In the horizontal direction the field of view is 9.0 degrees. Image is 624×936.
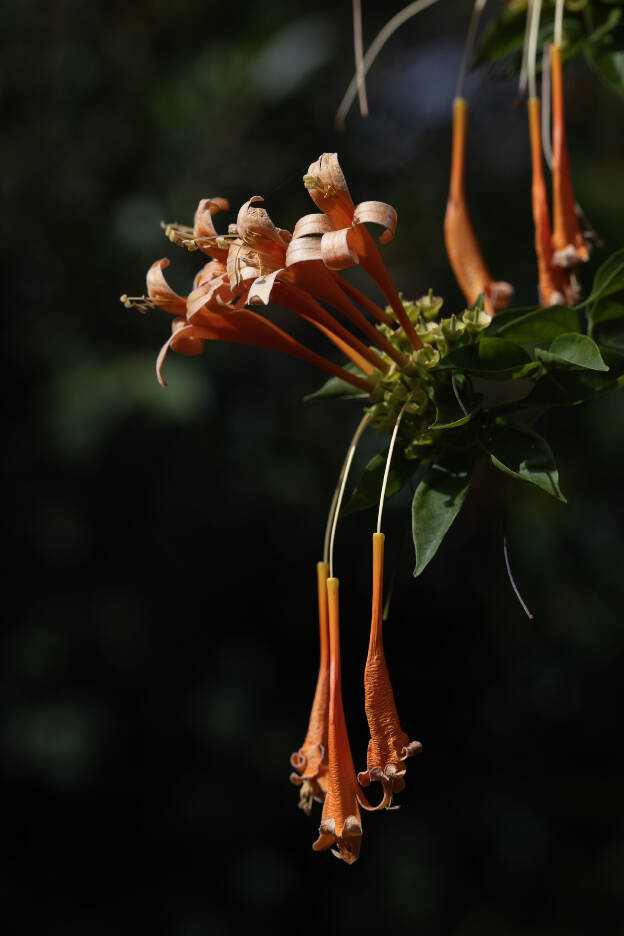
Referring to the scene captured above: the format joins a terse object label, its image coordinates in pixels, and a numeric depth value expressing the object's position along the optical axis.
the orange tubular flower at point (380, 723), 0.99
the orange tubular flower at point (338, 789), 1.00
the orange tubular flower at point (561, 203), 1.06
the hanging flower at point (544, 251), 1.07
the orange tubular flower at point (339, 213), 0.98
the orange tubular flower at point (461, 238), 1.09
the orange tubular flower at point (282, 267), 0.98
